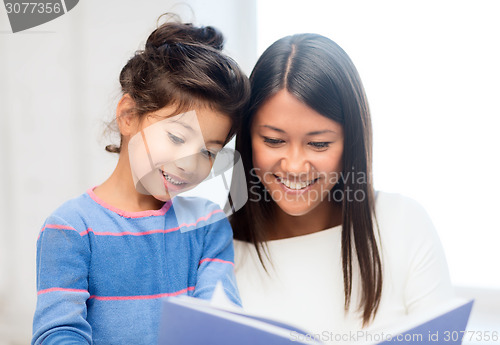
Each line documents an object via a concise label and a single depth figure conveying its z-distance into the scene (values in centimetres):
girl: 104
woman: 126
